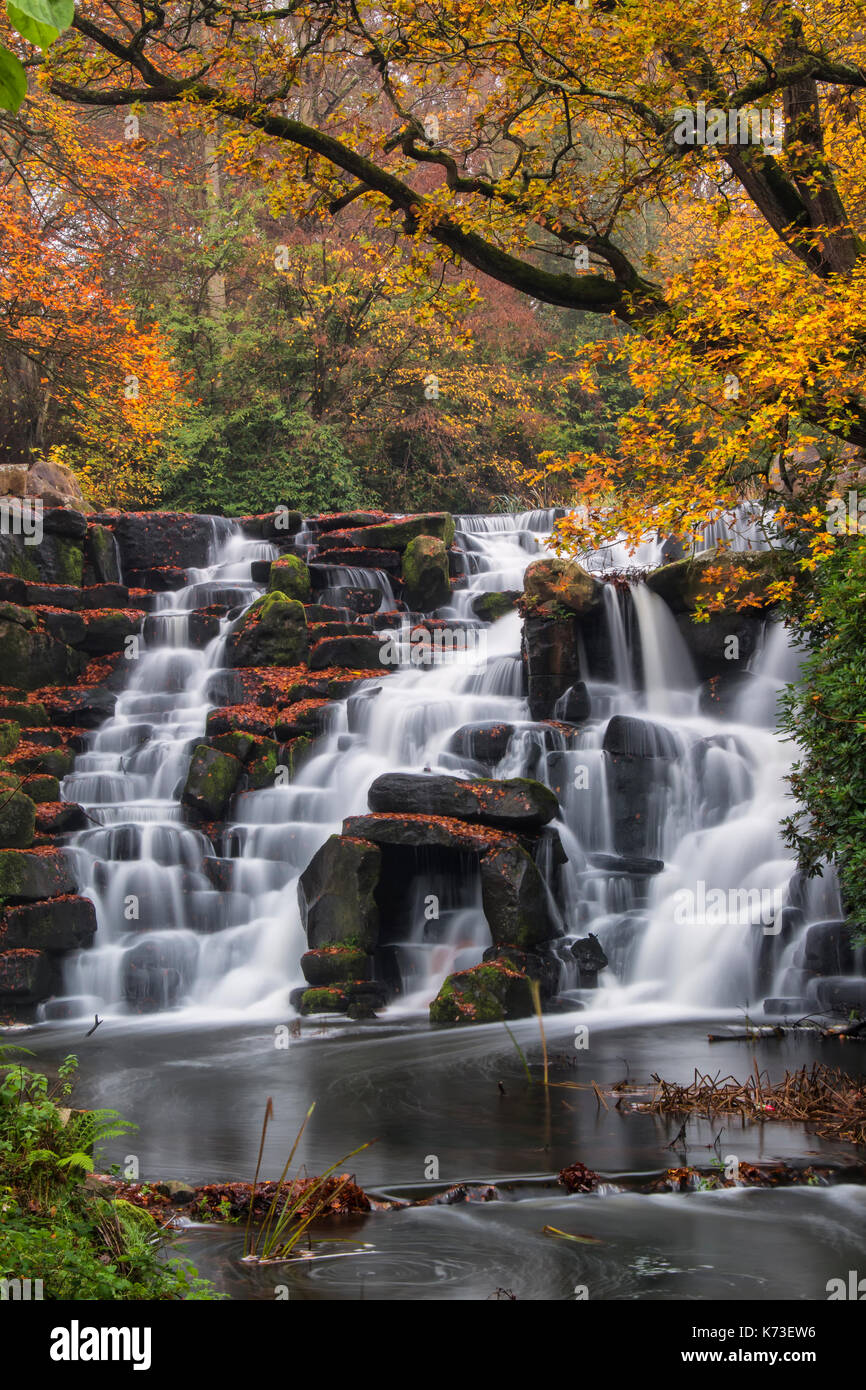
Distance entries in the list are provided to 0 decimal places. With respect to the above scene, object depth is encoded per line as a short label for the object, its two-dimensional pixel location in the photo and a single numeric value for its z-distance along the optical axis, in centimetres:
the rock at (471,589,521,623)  2220
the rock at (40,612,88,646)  2027
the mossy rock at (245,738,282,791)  1678
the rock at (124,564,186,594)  2386
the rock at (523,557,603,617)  1853
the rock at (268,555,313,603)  2225
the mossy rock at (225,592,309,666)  2006
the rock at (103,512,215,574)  2400
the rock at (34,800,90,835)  1556
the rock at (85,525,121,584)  2289
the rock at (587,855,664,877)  1531
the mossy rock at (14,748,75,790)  1675
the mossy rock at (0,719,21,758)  1705
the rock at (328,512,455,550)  2402
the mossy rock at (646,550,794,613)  1656
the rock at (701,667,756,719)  1823
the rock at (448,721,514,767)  1672
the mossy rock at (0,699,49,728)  1794
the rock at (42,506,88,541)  2184
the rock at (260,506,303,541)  2539
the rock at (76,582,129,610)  2139
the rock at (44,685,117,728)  1903
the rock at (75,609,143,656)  2080
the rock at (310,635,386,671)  2005
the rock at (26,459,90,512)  2327
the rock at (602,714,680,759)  1633
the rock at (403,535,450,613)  2298
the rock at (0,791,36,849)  1438
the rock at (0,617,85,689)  1917
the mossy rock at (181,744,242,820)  1611
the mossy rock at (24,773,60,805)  1608
